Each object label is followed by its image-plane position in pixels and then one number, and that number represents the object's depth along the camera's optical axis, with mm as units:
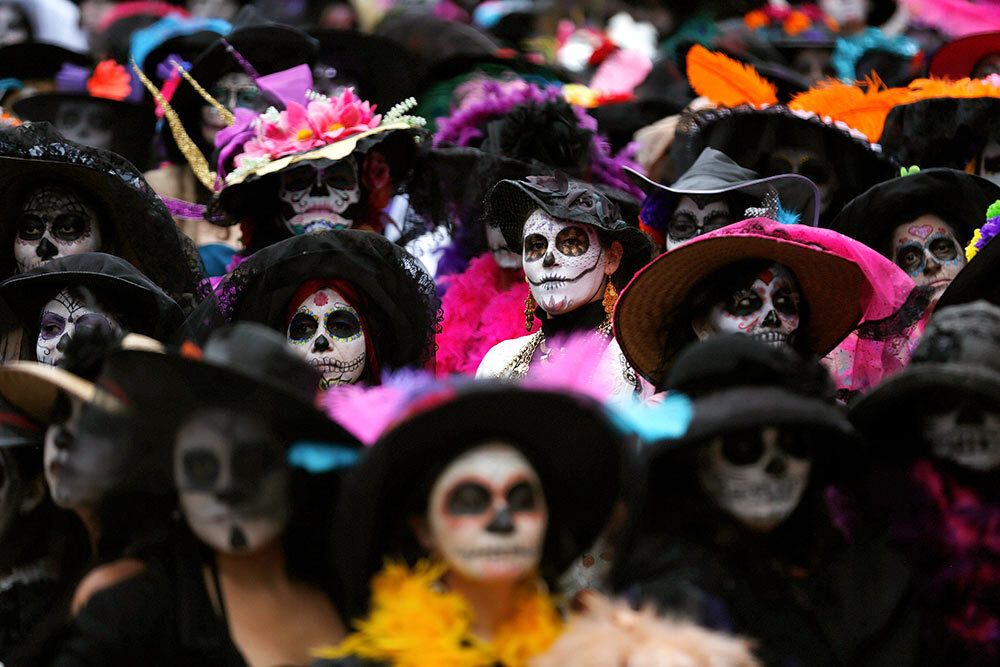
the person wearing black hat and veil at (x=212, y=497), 6281
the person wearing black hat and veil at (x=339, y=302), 9656
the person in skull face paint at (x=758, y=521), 6504
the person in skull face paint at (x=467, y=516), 6301
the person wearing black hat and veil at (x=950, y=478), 6715
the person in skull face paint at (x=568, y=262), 10680
